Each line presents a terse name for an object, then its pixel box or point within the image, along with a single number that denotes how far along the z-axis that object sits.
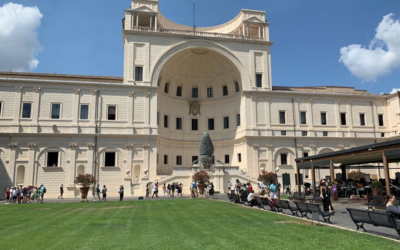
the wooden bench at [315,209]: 13.12
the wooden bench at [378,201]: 17.94
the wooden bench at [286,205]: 15.87
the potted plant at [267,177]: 34.72
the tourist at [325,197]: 15.35
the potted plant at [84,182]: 29.33
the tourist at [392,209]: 10.55
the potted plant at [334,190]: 22.38
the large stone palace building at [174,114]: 38.56
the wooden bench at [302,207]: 14.44
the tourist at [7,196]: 30.33
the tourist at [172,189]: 34.49
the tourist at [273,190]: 22.21
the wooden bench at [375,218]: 10.00
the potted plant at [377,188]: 19.28
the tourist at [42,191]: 29.84
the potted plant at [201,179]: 31.08
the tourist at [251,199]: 20.09
